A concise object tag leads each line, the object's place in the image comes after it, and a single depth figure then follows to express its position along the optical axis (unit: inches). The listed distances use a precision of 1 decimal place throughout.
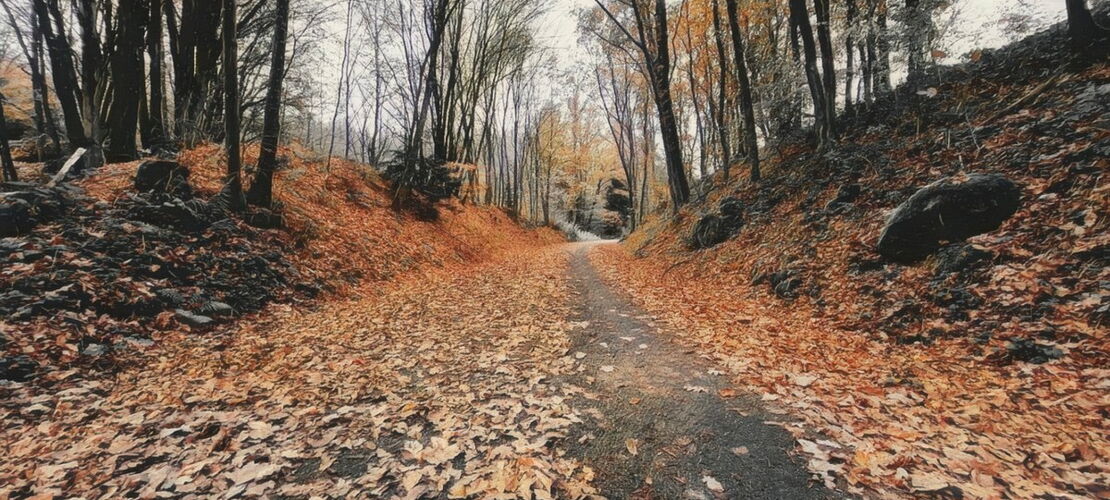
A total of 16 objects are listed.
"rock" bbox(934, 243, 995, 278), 185.8
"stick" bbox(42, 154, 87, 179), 387.9
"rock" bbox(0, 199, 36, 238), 200.8
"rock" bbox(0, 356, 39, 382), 144.7
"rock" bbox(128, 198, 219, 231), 251.8
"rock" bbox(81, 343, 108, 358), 167.2
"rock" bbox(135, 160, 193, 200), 269.0
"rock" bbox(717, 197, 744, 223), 423.5
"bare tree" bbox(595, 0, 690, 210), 550.0
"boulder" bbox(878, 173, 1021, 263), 200.4
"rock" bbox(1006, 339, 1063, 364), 139.6
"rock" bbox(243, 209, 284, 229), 317.6
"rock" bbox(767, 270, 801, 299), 261.0
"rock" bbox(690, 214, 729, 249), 419.5
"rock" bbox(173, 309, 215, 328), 209.0
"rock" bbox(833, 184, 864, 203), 303.1
